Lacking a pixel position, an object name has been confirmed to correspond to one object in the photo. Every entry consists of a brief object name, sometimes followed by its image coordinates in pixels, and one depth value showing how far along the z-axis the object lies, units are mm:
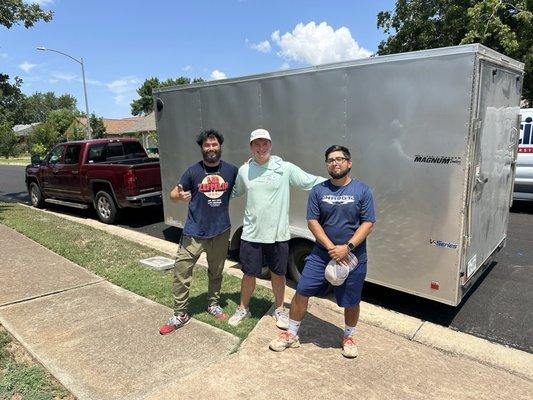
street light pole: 25625
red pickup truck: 8703
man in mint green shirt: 3766
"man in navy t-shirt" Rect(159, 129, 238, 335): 3867
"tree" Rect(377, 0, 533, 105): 13531
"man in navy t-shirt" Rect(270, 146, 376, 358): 3248
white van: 9211
